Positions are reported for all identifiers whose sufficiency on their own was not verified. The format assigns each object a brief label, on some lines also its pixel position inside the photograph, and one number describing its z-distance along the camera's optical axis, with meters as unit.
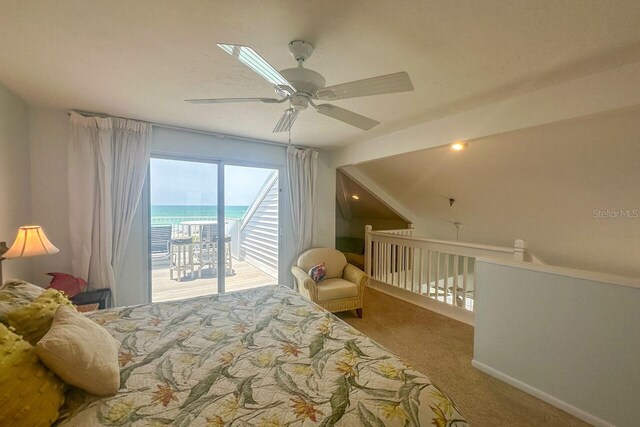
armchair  3.01
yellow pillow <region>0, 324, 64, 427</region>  0.78
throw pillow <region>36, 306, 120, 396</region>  0.94
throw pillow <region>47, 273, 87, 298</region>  2.30
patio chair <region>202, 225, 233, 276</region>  3.44
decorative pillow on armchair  3.22
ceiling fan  1.16
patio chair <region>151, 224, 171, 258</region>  3.10
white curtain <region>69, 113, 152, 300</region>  2.58
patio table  3.38
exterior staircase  3.88
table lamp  1.80
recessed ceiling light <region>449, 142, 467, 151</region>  2.59
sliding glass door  3.17
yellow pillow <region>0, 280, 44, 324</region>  1.17
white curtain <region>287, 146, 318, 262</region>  3.78
